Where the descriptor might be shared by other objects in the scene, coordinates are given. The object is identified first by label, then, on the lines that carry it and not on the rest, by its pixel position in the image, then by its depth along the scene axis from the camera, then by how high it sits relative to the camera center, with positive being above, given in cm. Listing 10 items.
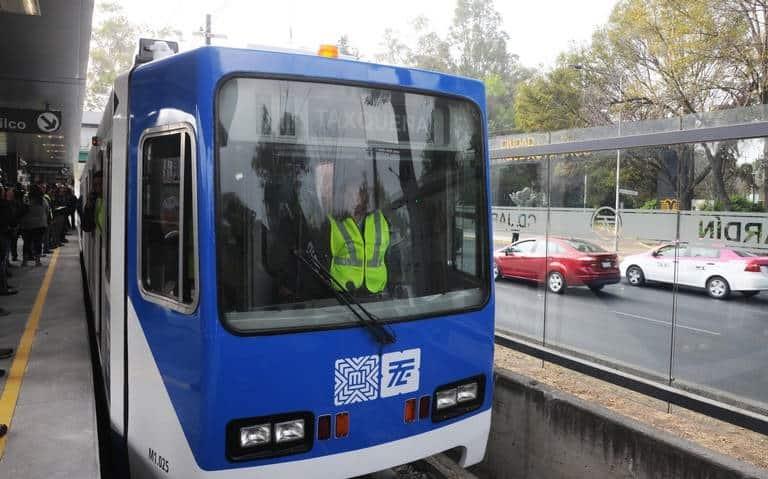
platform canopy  764 +221
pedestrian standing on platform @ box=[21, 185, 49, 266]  1207 -41
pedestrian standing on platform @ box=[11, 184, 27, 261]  1110 -22
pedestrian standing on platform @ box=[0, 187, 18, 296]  845 -40
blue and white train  313 -34
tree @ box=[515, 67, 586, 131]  3581 +619
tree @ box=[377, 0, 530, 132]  7019 +1756
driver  344 -22
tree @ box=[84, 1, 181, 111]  5381 +1304
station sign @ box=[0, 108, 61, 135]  1338 +163
